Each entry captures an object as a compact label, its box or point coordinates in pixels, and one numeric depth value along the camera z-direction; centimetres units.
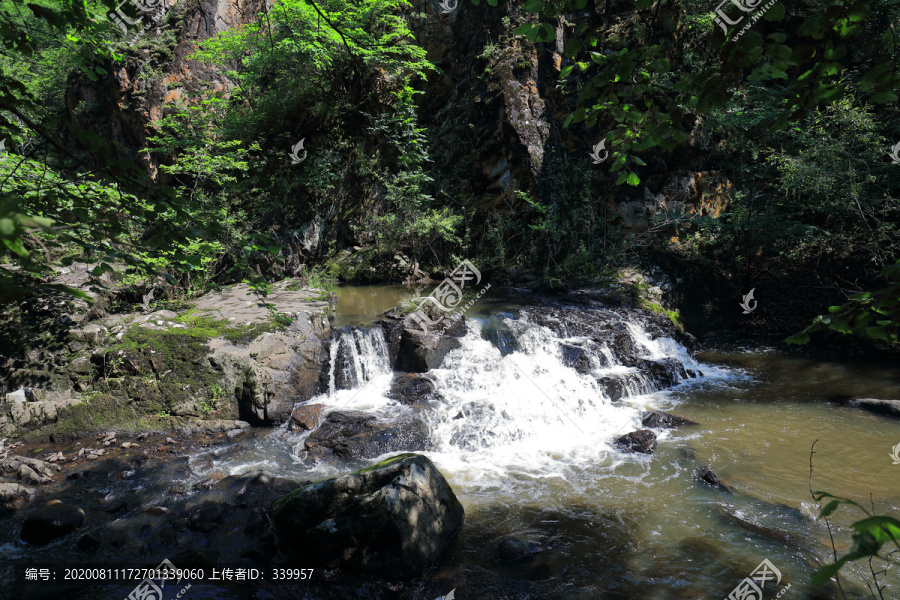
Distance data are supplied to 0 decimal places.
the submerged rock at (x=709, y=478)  539
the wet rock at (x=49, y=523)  420
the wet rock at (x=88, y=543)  411
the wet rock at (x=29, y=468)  524
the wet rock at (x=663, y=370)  890
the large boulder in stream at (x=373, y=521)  393
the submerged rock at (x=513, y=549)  424
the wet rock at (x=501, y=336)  930
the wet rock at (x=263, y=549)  405
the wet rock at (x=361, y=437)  638
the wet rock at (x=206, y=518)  448
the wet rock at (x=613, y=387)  826
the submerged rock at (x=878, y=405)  693
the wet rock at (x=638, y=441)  641
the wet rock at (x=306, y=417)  697
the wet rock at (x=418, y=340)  858
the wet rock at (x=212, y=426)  668
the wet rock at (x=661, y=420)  713
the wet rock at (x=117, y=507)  475
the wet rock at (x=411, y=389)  779
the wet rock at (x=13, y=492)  477
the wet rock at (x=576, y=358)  889
